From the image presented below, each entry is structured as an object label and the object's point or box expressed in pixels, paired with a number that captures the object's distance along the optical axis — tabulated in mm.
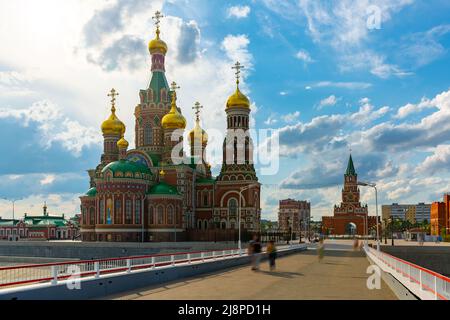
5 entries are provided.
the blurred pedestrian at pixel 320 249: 36375
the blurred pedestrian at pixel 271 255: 26734
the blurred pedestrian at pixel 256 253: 26703
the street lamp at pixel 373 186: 47375
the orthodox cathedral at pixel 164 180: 70312
